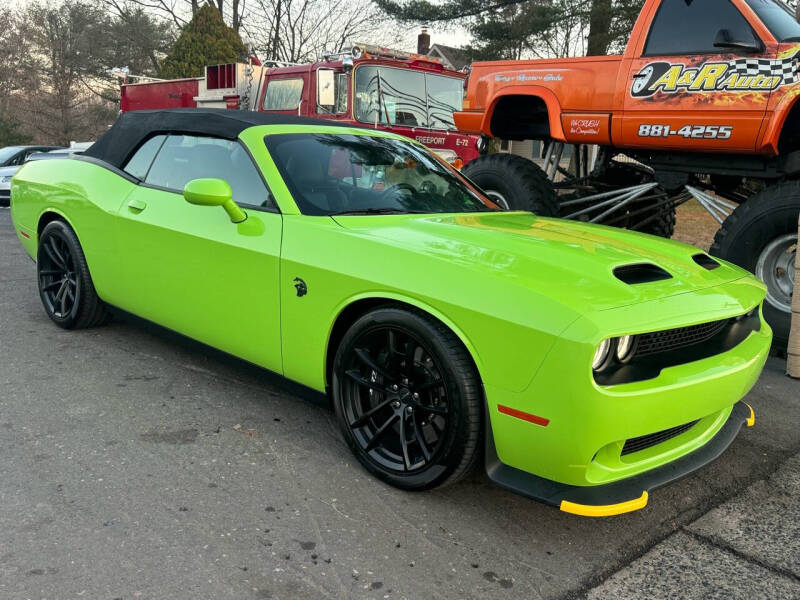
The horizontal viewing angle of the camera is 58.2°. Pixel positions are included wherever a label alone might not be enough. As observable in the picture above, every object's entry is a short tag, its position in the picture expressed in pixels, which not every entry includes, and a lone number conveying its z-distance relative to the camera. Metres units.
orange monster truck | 5.16
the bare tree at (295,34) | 33.66
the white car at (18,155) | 14.47
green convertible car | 2.49
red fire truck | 10.55
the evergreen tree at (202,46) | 24.81
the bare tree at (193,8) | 32.88
